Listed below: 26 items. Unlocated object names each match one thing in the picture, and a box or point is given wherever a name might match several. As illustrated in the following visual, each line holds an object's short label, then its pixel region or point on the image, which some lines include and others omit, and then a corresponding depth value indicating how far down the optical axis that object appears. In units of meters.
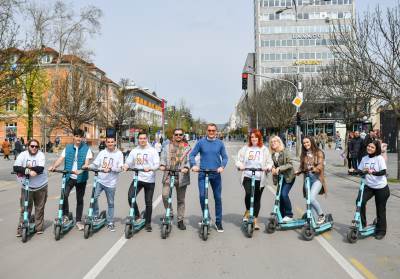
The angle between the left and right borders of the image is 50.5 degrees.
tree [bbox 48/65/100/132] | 30.95
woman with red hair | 7.09
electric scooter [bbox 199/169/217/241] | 6.50
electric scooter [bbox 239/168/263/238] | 6.65
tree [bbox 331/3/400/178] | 13.70
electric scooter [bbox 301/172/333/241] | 6.50
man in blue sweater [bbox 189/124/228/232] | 6.97
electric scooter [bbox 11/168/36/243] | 6.50
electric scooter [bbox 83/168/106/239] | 6.64
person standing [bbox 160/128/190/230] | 7.18
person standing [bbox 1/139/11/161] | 31.76
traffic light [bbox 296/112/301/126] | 25.79
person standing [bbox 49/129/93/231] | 7.19
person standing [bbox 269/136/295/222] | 7.21
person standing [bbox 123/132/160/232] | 7.11
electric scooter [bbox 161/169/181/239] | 6.61
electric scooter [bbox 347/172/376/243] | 6.33
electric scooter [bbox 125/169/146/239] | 6.64
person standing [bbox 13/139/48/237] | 6.85
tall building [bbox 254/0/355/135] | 84.50
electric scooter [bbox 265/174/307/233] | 6.98
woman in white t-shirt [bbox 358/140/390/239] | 6.64
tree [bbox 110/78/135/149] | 41.31
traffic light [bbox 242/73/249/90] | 25.41
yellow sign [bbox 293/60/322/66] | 77.09
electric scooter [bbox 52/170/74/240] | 6.54
